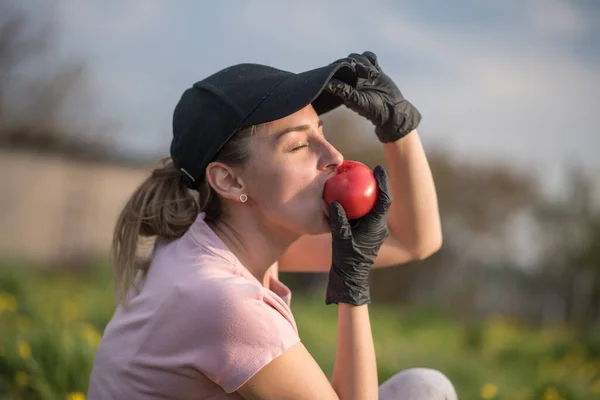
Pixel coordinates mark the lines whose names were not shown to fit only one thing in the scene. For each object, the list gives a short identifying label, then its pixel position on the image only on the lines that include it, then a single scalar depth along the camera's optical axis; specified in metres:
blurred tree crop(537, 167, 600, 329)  8.46
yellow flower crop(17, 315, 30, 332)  4.28
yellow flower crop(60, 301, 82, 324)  5.18
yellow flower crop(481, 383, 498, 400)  3.56
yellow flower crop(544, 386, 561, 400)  3.98
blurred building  10.77
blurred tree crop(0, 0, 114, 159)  10.98
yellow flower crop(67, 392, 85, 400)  3.01
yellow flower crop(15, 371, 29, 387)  3.39
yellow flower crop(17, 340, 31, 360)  3.48
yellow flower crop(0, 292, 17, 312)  4.72
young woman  1.90
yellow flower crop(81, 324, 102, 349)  3.74
